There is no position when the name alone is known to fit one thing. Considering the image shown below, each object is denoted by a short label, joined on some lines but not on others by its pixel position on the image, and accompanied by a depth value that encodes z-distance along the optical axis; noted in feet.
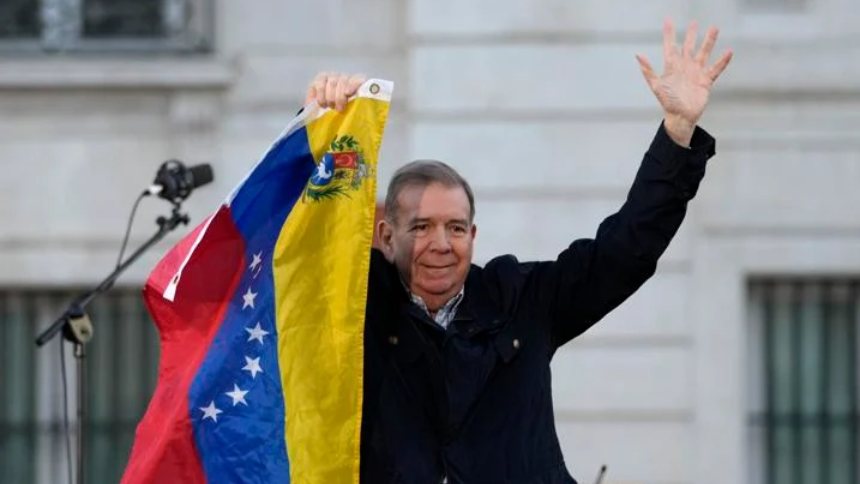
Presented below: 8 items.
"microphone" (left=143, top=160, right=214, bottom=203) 60.29
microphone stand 57.77
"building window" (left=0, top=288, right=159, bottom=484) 77.46
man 36.40
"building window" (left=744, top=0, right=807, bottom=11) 74.69
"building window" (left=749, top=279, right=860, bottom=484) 76.64
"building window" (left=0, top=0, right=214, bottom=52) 76.84
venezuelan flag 37.83
